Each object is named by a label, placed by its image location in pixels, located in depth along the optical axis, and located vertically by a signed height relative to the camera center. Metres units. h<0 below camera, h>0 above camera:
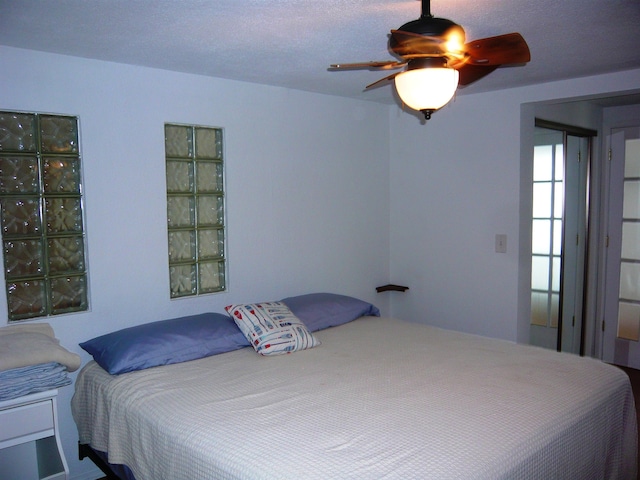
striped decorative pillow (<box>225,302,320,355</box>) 2.60 -0.63
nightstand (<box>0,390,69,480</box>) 1.98 -0.91
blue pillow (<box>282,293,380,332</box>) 3.01 -0.62
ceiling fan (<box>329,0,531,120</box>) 1.62 +0.52
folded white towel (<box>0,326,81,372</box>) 1.98 -0.57
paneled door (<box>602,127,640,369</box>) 4.12 -0.35
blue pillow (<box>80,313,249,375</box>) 2.34 -0.65
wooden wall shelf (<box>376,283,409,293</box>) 4.02 -0.64
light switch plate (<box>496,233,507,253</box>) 3.46 -0.24
